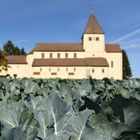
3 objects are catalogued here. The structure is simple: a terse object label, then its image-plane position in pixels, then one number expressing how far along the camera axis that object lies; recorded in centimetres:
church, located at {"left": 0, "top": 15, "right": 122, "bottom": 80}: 5290
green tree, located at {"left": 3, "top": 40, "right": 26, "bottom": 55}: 6783
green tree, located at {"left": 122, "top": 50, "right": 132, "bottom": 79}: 6428
